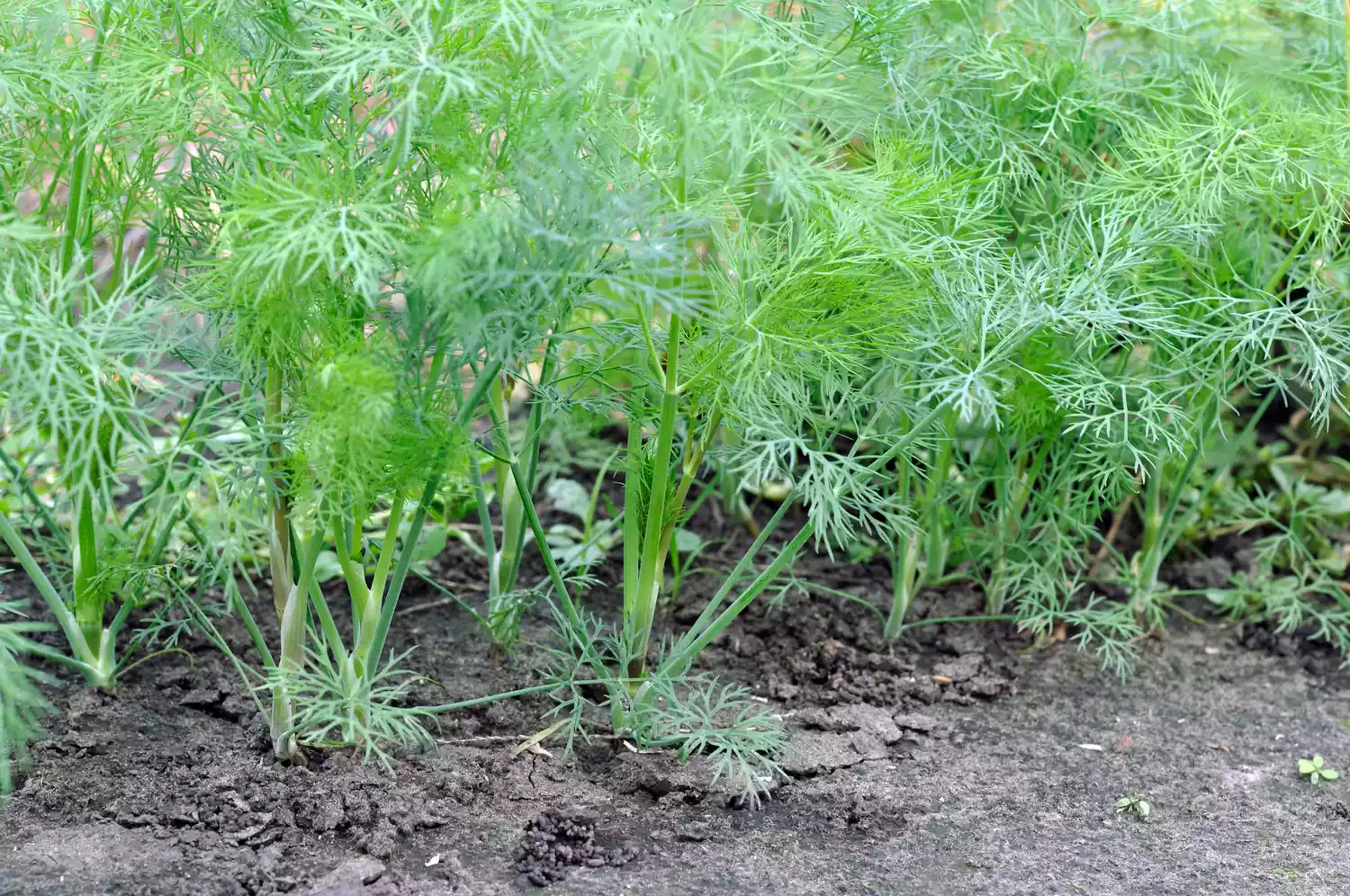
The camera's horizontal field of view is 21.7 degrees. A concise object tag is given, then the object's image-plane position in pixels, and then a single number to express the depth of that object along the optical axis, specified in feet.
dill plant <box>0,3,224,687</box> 4.22
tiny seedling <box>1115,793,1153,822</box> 4.59
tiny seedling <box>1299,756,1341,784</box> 4.72
